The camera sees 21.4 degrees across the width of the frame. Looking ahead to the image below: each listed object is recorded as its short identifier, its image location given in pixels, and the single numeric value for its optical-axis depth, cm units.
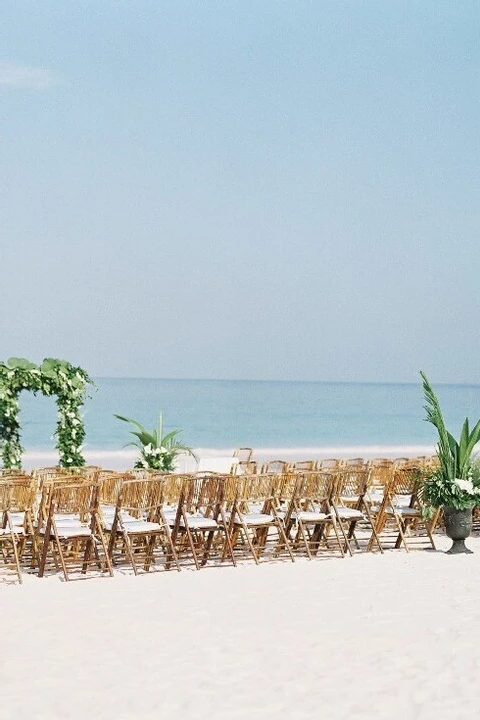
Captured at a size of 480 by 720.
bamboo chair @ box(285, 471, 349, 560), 1070
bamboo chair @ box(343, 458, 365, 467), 1218
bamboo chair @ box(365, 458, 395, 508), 1159
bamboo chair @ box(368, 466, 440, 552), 1143
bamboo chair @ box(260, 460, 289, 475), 1213
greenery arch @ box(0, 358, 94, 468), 1522
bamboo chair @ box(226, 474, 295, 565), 1038
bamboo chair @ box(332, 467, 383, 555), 1098
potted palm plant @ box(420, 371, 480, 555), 1130
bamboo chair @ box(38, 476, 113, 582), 960
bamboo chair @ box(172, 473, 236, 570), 1023
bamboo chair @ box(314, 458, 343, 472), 1144
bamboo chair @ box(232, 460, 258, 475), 1433
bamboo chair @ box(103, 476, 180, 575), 984
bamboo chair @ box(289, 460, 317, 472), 1184
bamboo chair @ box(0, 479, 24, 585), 947
